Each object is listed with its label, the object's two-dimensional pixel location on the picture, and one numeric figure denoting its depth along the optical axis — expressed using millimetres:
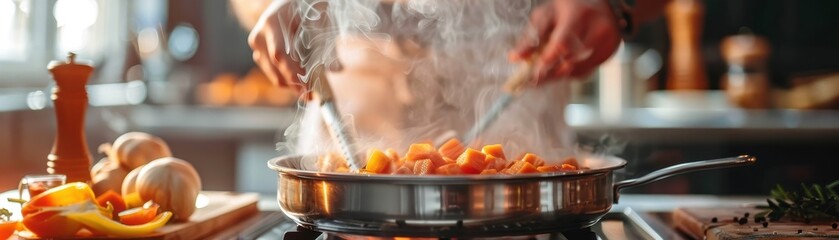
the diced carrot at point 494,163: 993
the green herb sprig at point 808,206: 1157
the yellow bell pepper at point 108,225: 996
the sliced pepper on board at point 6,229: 1051
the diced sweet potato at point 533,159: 1028
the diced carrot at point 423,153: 1000
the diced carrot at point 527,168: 952
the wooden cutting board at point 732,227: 1030
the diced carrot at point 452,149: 1090
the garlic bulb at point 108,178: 1284
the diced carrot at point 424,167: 965
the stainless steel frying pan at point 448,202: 871
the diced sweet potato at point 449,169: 962
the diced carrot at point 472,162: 987
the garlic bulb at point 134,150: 1325
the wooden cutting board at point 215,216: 1105
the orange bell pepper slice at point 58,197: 1007
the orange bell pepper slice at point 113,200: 1159
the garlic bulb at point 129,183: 1209
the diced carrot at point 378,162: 979
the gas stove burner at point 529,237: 1020
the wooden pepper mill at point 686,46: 3645
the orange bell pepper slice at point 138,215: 1080
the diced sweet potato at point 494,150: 1047
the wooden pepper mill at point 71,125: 1226
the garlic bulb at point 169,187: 1162
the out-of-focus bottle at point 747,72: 3424
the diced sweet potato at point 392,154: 1024
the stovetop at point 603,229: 1031
